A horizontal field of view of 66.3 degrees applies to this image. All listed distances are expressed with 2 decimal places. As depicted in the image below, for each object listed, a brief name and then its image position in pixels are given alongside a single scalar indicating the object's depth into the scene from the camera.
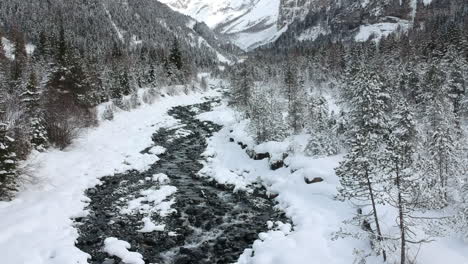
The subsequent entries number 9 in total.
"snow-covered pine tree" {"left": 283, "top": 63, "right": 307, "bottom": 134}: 43.84
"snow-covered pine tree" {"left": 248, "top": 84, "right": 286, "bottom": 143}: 38.50
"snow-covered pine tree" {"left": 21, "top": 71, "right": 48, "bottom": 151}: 30.34
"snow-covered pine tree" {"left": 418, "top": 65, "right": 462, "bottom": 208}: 21.70
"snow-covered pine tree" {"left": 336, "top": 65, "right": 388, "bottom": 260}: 16.03
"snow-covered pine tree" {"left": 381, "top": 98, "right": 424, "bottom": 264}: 14.50
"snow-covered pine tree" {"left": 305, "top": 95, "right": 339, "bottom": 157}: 32.99
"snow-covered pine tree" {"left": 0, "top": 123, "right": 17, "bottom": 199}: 20.95
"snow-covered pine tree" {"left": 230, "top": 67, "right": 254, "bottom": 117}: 57.65
